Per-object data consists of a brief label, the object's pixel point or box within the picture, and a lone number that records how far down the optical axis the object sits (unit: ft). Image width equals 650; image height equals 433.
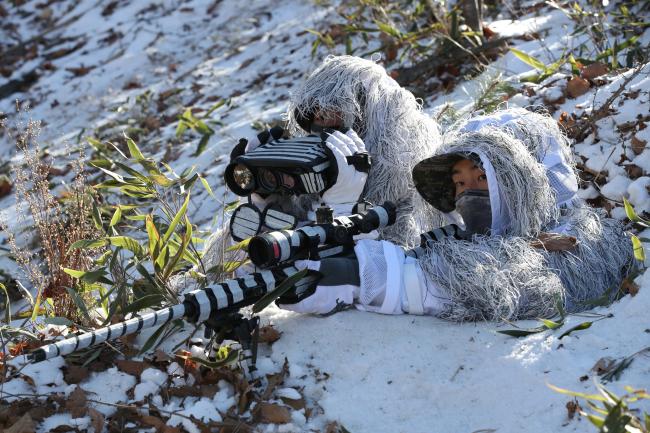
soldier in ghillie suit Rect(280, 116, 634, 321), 20.44
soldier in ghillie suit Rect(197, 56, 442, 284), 23.76
